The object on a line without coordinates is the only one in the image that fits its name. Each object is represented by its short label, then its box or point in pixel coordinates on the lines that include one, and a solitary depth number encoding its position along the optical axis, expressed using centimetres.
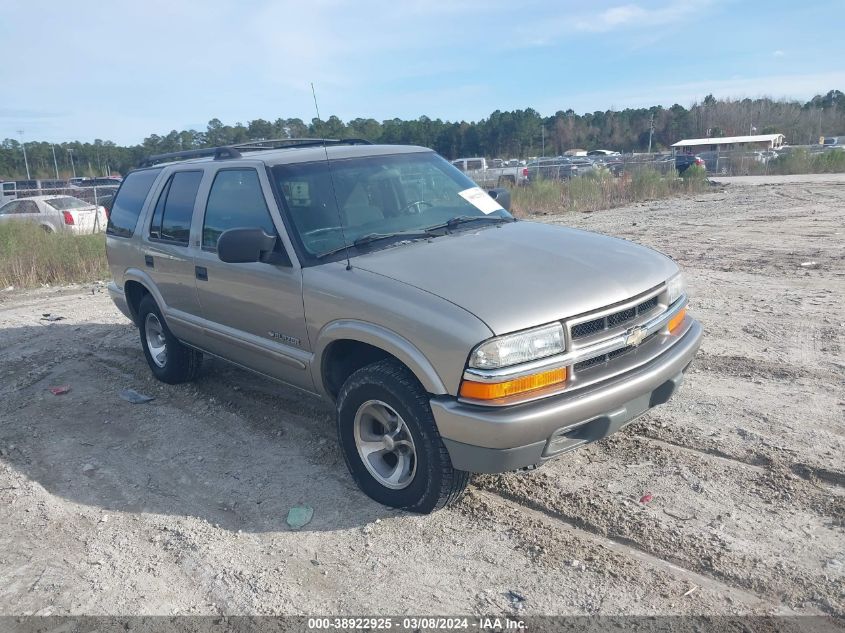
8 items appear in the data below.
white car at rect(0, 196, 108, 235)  1792
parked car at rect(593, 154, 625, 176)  2541
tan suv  321
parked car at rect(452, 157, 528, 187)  2576
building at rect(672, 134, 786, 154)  6438
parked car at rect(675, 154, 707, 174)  3332
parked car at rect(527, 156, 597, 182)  2606
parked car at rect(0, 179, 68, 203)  2625
